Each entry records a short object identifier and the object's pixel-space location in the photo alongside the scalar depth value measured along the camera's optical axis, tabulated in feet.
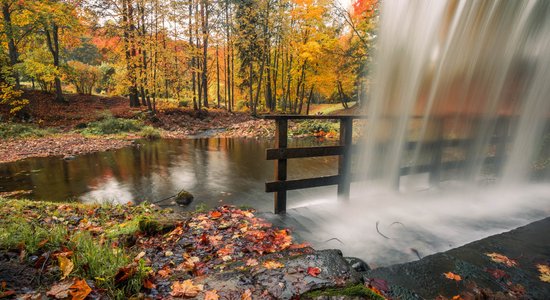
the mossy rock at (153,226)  14.96
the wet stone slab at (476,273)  9.83
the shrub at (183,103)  96.49
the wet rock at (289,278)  8.43
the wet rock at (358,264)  11.77
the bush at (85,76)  93.50
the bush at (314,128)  69.72
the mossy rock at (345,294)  8.18
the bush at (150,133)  58.54
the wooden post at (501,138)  25.46
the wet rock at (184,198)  23.62
